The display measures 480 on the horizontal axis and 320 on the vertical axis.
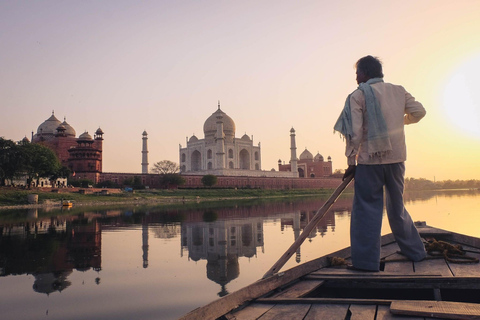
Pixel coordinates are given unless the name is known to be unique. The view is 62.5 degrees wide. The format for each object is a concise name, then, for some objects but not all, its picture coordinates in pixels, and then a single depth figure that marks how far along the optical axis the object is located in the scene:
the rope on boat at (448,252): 3.23
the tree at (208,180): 43.25
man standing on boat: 3.36
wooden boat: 1.94
